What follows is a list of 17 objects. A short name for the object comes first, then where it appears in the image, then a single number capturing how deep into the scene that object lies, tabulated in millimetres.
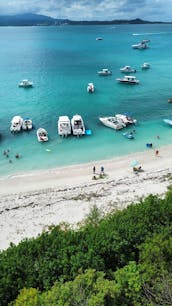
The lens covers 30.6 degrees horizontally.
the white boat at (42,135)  40875
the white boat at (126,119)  45219
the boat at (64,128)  42344
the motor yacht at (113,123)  44000
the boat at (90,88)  62094
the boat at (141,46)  130625
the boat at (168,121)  46084
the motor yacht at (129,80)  68750
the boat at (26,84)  69375
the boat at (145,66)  87062
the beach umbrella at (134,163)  34847
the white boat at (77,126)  42312
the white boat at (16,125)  43906
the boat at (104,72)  77625
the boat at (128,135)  42094
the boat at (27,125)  44562
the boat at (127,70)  80375
